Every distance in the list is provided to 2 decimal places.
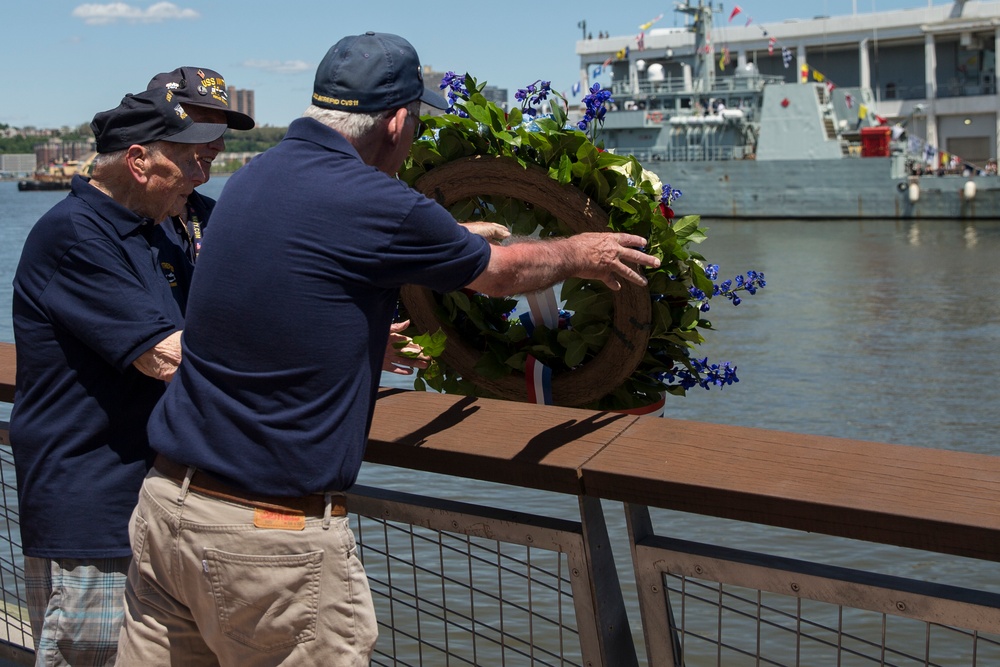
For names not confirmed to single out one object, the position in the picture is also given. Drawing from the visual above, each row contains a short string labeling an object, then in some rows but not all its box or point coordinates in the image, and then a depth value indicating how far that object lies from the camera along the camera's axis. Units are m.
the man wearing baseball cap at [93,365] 2.54
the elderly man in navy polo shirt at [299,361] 2.09
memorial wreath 2.98
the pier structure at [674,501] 1.98
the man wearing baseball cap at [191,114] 2.80
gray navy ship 38.97
